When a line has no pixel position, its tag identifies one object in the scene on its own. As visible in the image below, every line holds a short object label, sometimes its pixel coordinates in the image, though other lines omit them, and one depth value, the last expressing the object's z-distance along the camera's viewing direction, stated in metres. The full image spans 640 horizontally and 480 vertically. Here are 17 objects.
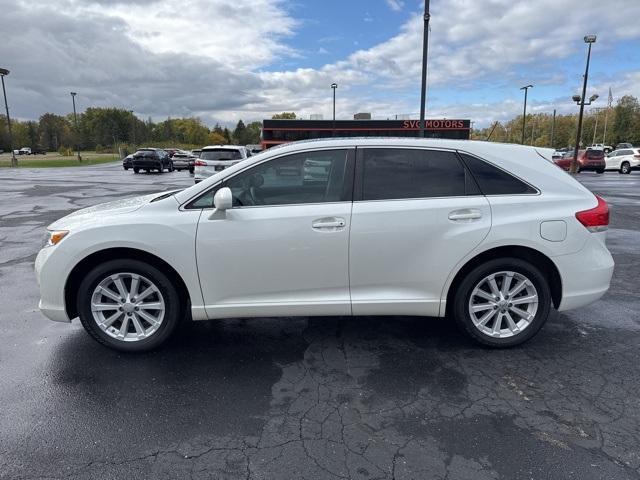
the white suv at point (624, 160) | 31.50
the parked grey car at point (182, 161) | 41.97
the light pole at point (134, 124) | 101.81
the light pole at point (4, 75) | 40.31
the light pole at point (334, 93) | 36.75
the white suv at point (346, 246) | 3.50
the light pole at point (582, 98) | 25.59
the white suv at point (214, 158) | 14.99
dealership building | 43.94
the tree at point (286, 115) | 118.56
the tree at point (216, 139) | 126.06
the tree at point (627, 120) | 86.50
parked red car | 32.09
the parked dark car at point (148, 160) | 33.53
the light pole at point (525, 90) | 37.81
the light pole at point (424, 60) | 12.74
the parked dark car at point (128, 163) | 36.55
